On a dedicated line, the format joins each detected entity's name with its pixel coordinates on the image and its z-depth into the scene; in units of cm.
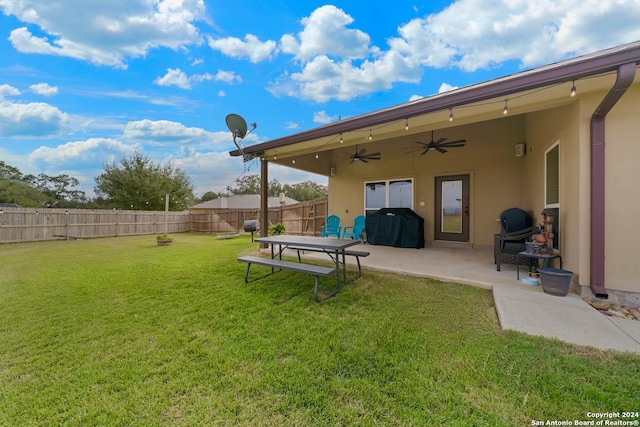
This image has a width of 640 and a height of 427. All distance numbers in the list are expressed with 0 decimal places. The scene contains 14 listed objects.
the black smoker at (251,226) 963
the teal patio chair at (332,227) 727
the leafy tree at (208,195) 4300
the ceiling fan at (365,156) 694
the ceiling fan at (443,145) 566
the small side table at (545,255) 322
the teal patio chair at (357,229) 706
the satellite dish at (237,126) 559
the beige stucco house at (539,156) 263
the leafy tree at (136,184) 1677
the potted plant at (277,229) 771
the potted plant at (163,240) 851
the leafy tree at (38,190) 1778
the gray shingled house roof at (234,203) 2398
